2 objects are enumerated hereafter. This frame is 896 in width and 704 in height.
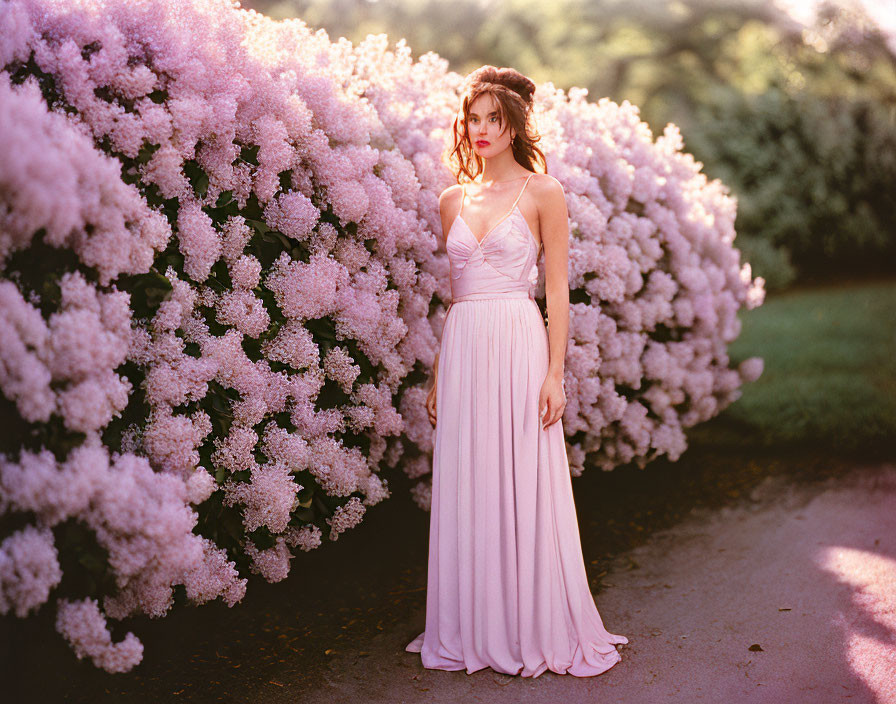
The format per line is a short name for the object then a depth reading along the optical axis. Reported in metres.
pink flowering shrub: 2.62
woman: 3.58
